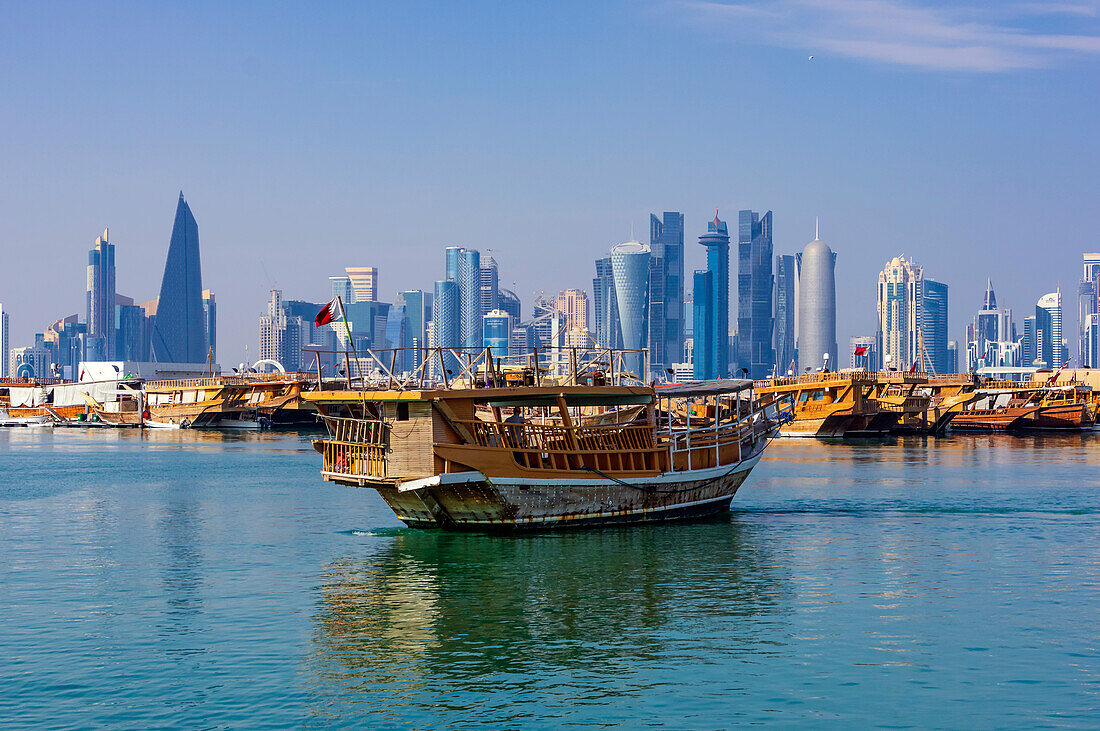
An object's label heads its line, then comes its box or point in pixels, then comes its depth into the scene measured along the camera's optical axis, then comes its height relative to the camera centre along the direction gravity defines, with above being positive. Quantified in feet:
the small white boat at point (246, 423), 402.11 -10.53
